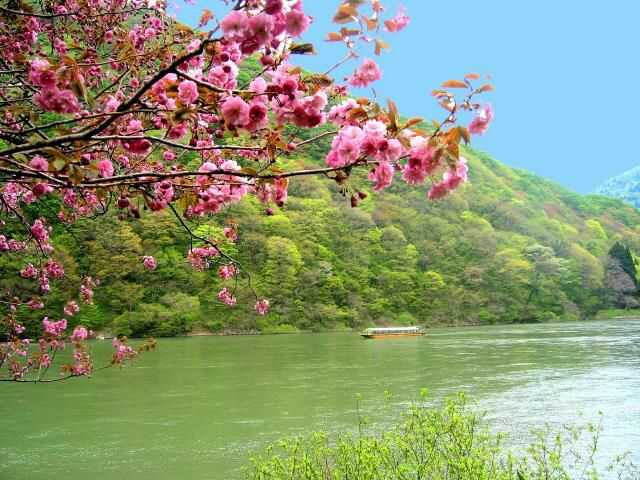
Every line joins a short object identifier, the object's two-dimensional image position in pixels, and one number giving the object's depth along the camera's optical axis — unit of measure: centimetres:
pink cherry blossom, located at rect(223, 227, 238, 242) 384
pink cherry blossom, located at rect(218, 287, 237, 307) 551
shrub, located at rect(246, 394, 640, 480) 365
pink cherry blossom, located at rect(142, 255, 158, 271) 657
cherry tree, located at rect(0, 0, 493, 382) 182
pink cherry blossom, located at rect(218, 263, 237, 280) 423
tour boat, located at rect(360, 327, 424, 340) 2919
